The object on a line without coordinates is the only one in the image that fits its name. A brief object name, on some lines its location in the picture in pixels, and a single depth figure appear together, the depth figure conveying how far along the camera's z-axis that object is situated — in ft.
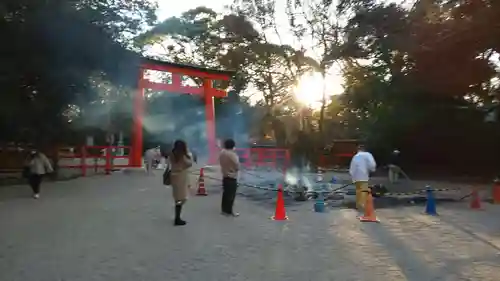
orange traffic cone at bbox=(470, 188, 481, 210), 45.28
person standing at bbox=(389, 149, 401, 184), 74.02
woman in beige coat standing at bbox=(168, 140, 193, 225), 33.99
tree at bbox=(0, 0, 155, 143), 52.80
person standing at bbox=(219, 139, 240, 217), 37.96
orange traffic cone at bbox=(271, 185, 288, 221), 37.32
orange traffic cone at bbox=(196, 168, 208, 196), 54.03
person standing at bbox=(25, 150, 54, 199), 48.37
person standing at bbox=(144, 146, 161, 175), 78.84
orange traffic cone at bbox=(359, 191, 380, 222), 36.68
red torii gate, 86.89
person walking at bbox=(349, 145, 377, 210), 40.37
